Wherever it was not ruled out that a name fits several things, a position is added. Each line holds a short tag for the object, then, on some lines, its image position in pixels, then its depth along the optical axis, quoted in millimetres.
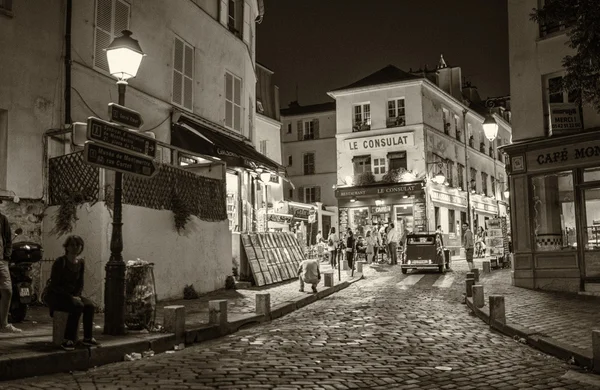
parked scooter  8477
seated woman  6582
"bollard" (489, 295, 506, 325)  9109
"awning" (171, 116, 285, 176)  14672
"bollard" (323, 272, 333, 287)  15426
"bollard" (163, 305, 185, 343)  7938
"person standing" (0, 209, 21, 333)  7680
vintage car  21434
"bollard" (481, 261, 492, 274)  20305
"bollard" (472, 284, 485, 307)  10961
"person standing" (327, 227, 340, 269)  24273
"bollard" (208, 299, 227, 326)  8812
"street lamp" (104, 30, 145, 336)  7656
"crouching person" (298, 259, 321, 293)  14086
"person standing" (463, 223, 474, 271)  21125
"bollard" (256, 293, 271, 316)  10328
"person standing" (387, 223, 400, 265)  26531
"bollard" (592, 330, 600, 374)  6105
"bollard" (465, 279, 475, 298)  12988
